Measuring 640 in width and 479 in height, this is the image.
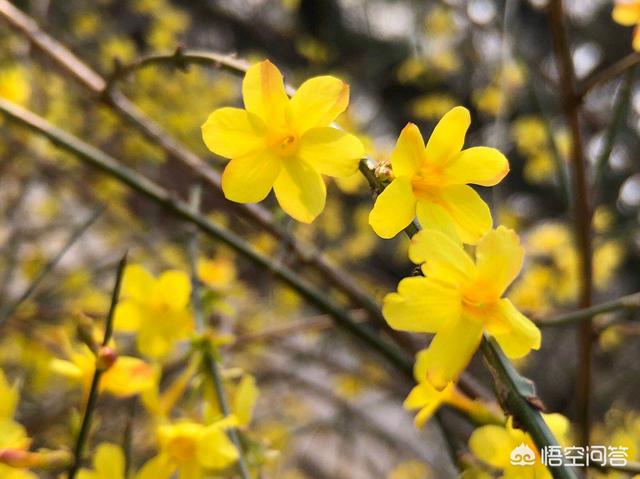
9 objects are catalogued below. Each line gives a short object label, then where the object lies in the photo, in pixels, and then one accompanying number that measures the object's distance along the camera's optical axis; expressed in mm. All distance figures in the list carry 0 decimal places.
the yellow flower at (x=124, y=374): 269
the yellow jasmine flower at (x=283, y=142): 239
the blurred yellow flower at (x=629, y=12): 293
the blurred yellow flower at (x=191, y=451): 262
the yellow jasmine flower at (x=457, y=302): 231
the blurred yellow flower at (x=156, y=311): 295
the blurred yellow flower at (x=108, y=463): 266
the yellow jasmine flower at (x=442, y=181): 232
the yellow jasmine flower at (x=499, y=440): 257
